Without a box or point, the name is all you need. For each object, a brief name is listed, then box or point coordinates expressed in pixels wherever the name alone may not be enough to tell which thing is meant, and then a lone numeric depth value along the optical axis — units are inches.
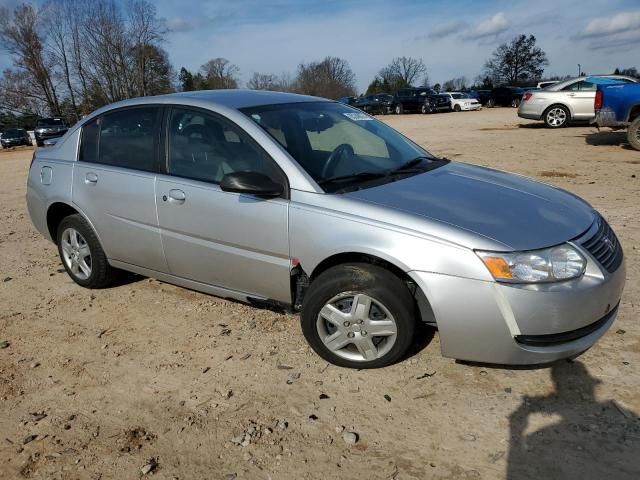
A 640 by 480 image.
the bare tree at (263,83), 2757.4
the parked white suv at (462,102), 1373.0
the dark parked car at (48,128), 1194.6
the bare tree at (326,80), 2906.0
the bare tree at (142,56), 1939.0
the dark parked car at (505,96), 1440.7
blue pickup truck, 424.5
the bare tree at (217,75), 2597.4
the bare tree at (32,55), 1948.8
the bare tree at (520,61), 3137.3
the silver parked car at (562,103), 637.3
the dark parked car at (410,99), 1378.0
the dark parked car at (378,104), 1478.8
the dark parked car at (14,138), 1222.3
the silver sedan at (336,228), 108.9
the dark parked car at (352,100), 1546.5
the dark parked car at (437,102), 1362.0
